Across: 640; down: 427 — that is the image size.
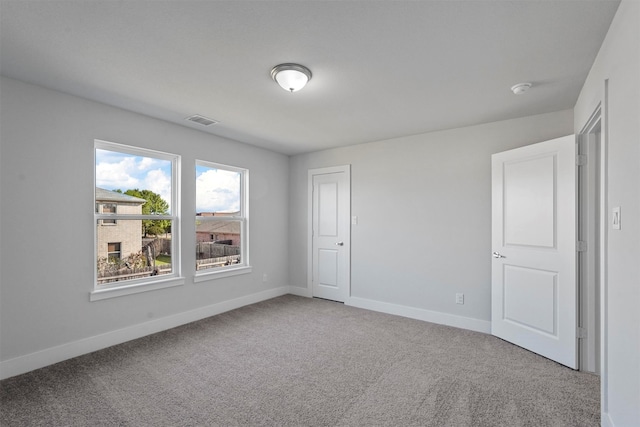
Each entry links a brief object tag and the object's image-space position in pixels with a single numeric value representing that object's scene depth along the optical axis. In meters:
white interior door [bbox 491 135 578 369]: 2.75
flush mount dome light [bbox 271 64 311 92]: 2.30
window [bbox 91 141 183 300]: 3.19
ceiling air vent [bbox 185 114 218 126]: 3.50
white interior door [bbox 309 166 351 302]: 4.80
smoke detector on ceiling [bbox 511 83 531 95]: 2.60
